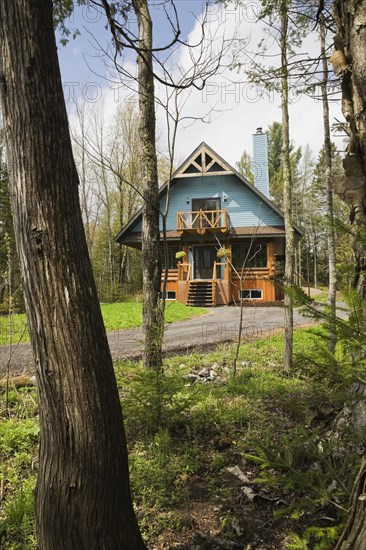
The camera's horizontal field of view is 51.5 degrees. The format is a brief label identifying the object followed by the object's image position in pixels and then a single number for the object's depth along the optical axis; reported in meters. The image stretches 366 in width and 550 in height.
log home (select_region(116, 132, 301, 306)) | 20.64
